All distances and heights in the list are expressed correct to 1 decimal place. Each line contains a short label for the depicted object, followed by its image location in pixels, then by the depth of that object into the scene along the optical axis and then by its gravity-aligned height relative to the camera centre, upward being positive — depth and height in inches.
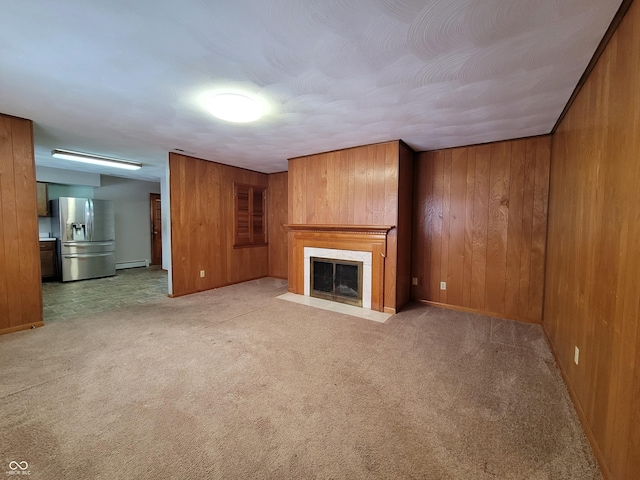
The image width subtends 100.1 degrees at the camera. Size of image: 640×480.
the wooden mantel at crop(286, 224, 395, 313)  143.3 -10.6
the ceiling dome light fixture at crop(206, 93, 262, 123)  89.5 +41.6
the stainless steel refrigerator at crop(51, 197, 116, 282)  209.6 -9.8
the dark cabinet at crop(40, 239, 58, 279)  209.5 -27.2
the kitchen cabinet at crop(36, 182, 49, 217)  210.8 +19.6
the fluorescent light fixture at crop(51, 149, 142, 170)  161.9 +43.2
